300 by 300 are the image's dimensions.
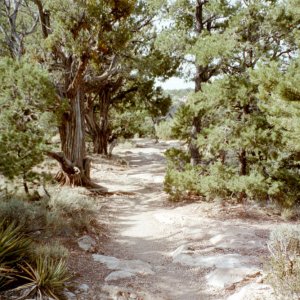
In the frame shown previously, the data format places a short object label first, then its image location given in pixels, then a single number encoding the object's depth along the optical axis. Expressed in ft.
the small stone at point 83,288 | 16.31
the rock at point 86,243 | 22.78
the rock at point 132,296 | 16.16
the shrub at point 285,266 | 14.03
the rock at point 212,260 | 19.65
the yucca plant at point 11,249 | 15.23
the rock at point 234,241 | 23.20
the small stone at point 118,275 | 18.20
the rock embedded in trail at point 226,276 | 17.69
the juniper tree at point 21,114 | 22.39
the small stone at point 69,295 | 15.20
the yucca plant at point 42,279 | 14.25
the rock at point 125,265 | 19.65
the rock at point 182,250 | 22.63
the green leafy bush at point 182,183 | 33.99
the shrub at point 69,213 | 23.94
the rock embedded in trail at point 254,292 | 15.00
